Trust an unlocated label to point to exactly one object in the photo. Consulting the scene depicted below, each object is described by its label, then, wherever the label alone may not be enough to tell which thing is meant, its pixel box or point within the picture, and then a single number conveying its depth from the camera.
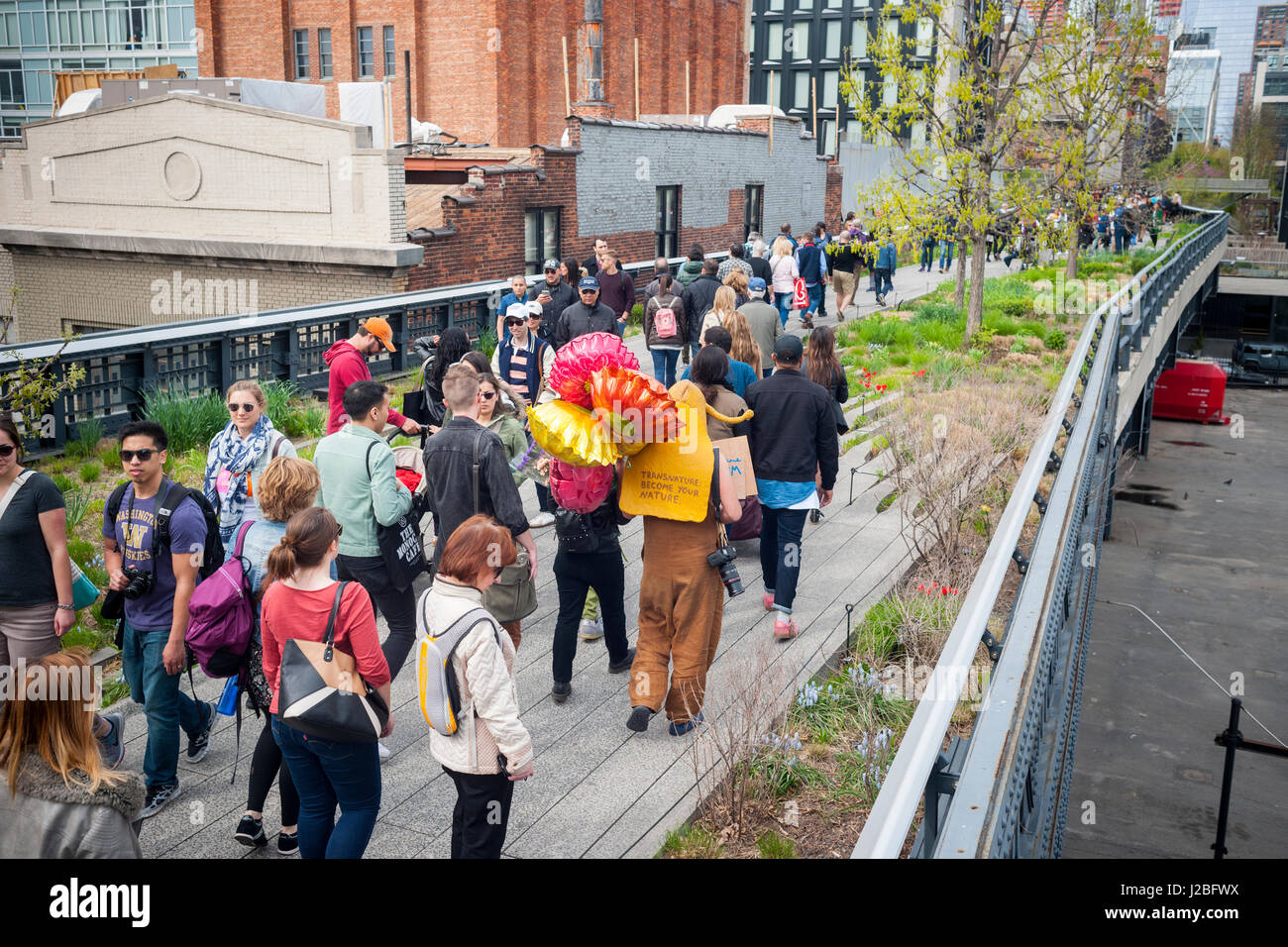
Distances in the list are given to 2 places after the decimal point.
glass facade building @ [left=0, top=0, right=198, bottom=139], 52.84
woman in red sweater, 4.30
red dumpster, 43.94
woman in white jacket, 4.17
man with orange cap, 7.88
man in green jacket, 5.81
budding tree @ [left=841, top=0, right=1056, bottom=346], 18.03
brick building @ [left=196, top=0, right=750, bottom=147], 37.25
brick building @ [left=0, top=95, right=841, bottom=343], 20.23
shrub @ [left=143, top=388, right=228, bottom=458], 11.16
